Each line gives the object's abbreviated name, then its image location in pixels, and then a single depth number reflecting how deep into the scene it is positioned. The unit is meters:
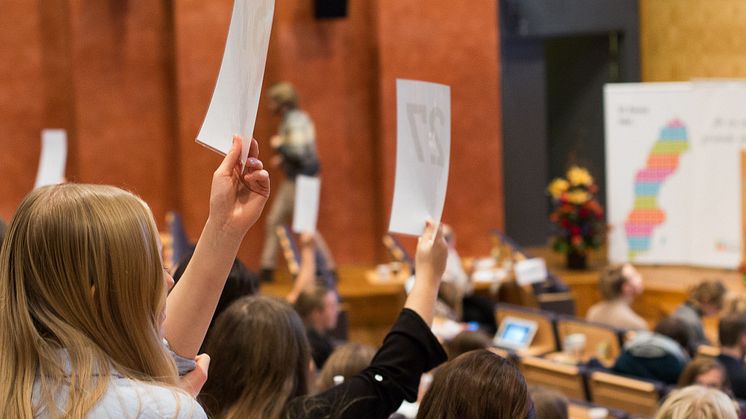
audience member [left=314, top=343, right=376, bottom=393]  5.38
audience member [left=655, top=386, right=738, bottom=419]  4.51
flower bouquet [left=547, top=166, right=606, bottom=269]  16.61
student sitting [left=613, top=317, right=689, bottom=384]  9.62
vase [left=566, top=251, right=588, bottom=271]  16.88
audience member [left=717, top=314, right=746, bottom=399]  9.42
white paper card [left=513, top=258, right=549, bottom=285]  13.38
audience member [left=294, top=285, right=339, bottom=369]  9.16
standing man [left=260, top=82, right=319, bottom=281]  15.35
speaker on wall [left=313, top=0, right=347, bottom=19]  16.49
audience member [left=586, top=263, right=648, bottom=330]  11.99
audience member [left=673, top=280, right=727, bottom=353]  11.73
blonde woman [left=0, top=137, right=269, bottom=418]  2.11
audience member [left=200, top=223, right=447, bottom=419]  3.31
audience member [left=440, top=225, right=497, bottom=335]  13.02
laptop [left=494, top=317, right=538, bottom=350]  11.64
